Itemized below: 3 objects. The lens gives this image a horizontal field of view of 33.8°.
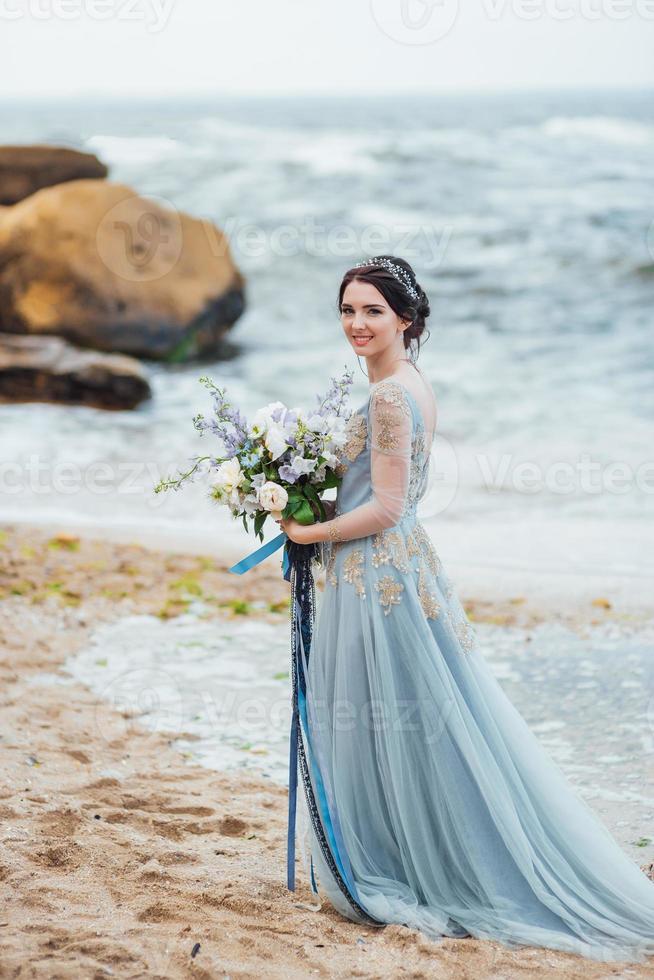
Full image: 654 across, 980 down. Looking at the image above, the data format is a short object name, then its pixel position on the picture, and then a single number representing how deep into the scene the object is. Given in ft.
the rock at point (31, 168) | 49.62
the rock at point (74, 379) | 40.70
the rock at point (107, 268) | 44.83
